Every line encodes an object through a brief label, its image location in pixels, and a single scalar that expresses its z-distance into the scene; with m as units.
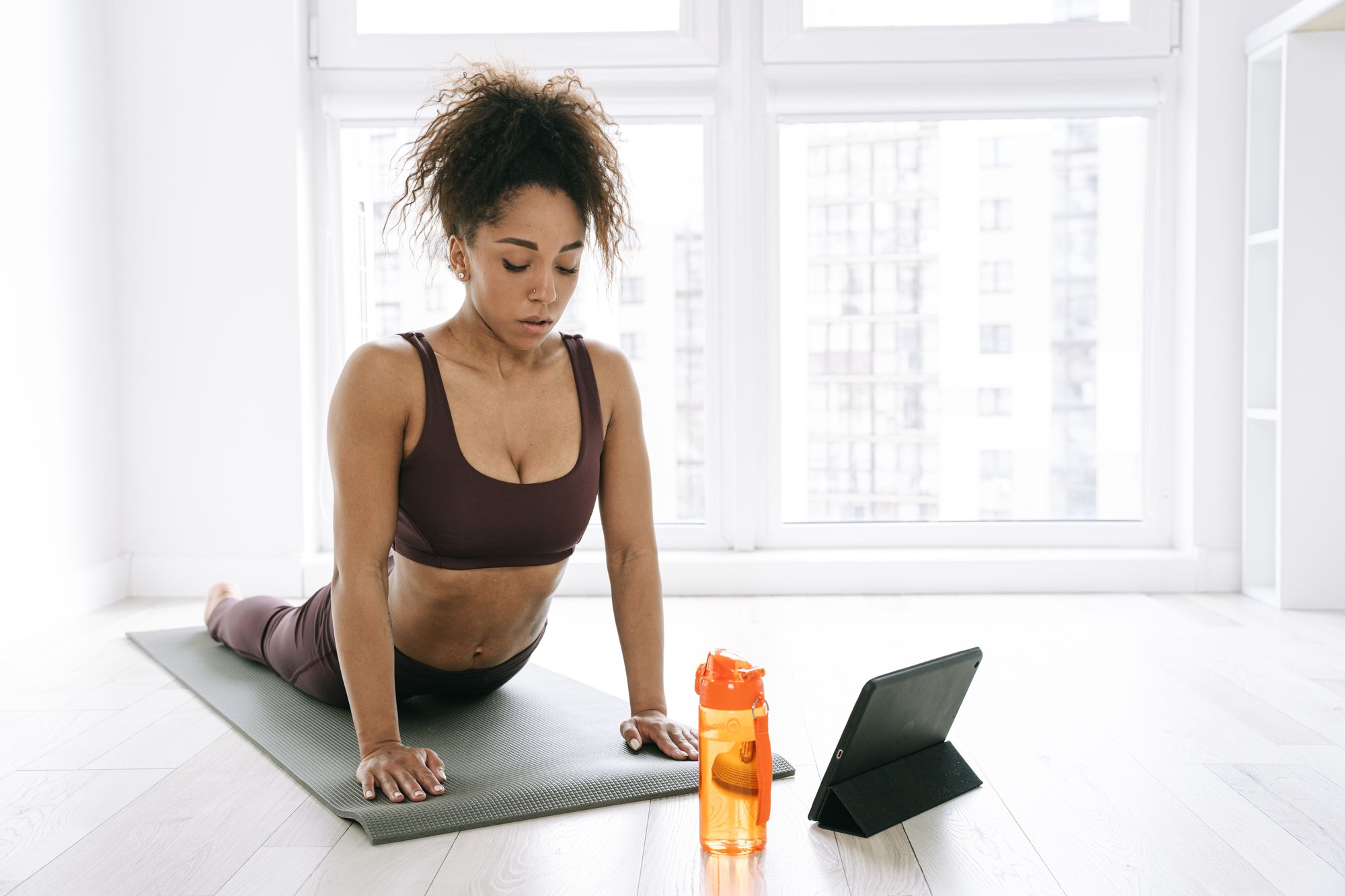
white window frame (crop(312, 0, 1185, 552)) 3.21
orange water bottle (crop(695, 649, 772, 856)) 1.31
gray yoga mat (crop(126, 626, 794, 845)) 1.46
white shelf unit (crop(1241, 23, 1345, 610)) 2.84
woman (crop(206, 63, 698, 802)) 1.54
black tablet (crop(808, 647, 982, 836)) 1.38
